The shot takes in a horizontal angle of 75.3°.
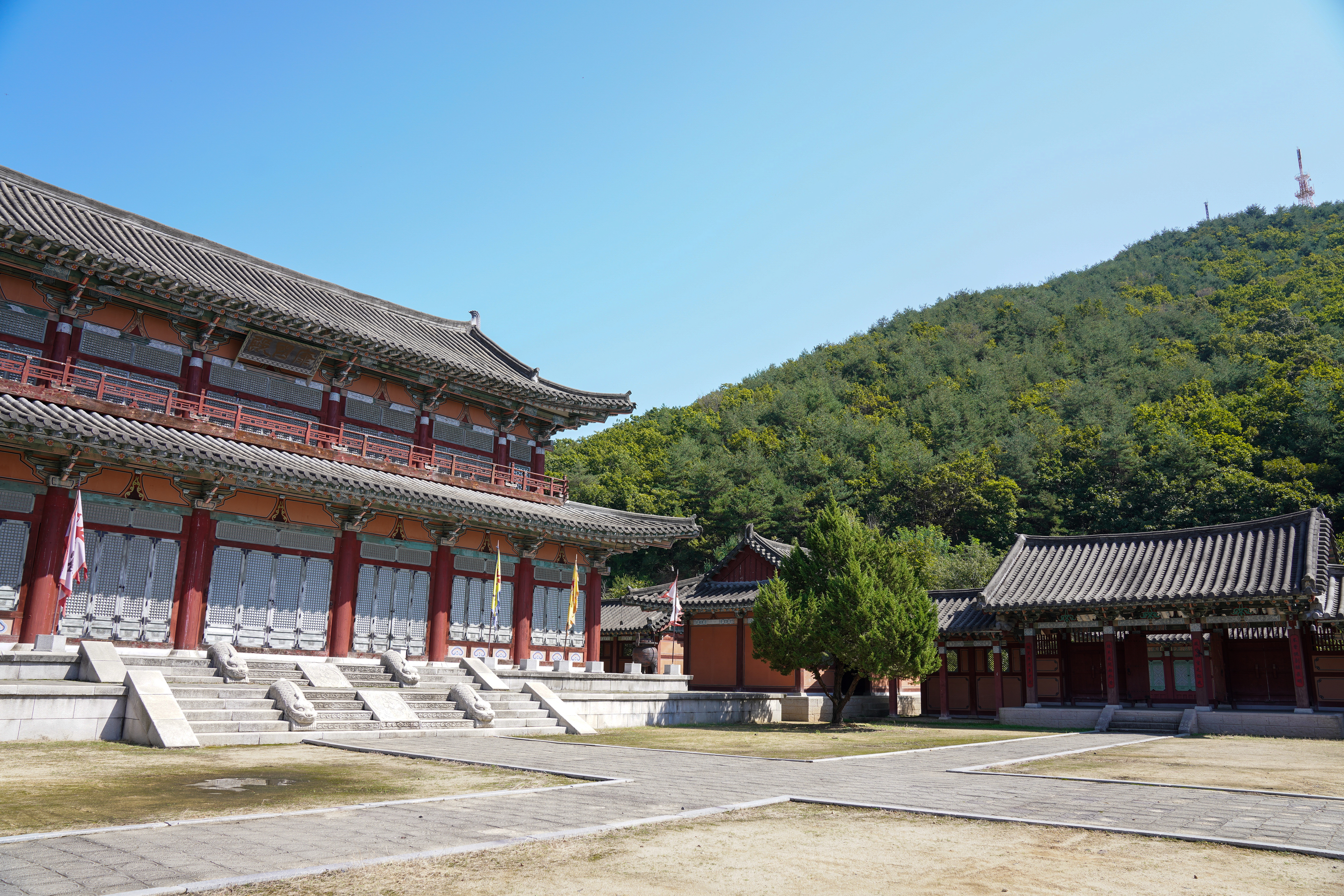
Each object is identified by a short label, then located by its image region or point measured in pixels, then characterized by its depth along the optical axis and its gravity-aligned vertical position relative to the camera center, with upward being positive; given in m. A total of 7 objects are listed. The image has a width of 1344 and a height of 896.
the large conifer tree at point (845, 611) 20.75 +0.25
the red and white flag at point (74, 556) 15.70 +0.84
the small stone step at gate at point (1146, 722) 23.64 -2.51
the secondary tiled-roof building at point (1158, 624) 22.92 +0.16
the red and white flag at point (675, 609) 26.39 +0.27
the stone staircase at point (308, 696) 14.02 -1.75
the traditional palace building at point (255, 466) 17.45 +3.04
